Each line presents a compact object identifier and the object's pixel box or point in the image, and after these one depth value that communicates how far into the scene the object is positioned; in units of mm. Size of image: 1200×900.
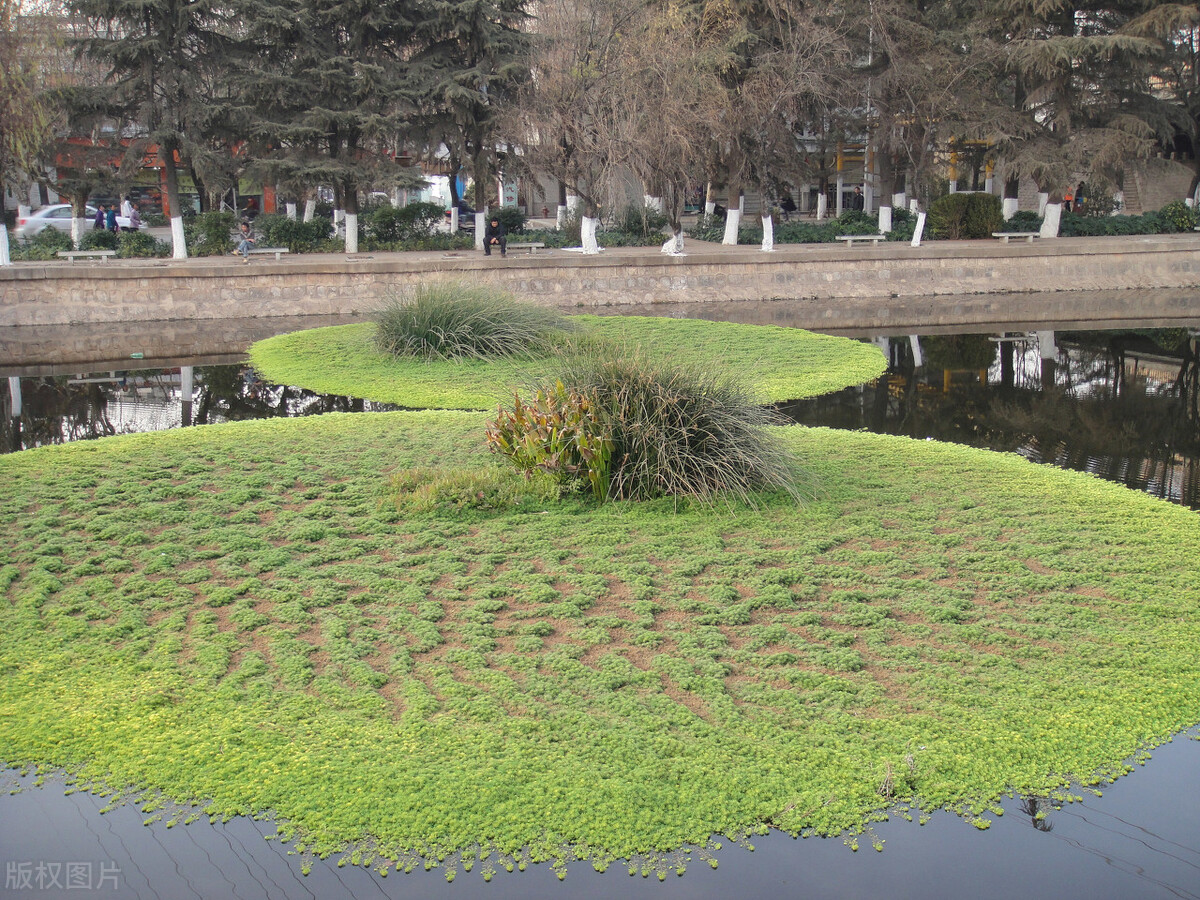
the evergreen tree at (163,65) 23750
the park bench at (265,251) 26019
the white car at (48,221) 32375
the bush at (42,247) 25031
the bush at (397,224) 29188
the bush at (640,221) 31328
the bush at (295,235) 27625
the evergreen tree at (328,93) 25281
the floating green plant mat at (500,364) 12773
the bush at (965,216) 30391
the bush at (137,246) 26219
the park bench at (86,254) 24359
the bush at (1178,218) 30406
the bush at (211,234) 26828
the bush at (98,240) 26344
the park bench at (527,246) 28031
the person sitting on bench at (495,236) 25547
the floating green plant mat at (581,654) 4230
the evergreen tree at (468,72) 26156
